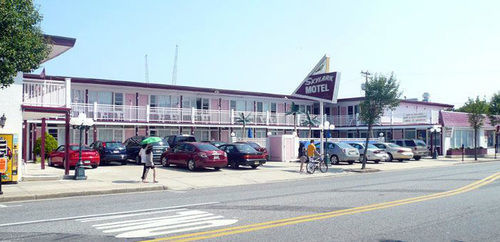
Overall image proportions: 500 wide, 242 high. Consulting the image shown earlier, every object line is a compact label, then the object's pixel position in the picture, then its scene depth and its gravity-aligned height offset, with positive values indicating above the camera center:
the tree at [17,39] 11.34 +2.50
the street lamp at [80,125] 17.52 +0.34
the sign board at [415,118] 40.00 +1.43
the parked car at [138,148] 24.75 -0.85
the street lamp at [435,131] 36.28 +0.22
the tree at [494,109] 41.53 +2.32
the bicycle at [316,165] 22.55 -1.64
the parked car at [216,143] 27.68 -0.60
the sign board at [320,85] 27.30 +3.08
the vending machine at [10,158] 15.42 -0.87
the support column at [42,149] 21.34 -0.77
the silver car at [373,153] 29.72 -1.30
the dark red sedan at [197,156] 21.42 -1.10
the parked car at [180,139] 27.53 -0.35
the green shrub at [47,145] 26.61 -0.71
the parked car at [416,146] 34.50 -0.97
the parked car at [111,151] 24.08 -0.98
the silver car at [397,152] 32.19 -1.33
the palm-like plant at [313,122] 40.49 +1.07
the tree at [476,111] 37.03 +1.89
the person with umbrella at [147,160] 17.09 -1.03
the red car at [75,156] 21.73 -1.16
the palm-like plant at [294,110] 35.69 +1.88
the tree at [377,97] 25.03 +2.06
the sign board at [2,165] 13.53 -0.97
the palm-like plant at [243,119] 36.08 +1.17
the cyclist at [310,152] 22.55 -0.94
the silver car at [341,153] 28.14 -1.23
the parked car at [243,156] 23.23 -1.18
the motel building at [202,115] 30.09 +1.44
